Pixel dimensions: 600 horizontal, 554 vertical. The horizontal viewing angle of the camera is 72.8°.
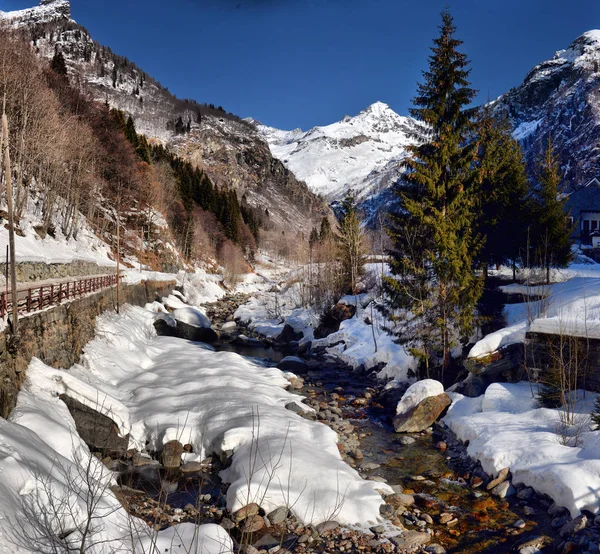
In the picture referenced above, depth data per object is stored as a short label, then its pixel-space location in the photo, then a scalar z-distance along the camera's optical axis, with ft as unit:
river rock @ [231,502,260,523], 28.09
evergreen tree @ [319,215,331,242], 275.96
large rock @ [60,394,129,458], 36.03
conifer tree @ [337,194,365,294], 110.22
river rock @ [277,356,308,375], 72.95
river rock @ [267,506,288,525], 28.19
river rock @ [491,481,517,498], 32.96
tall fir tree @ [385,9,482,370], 56.65
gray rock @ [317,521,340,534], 27.15
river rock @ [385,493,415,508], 31.15
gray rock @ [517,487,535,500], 31.94
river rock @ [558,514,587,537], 27.08
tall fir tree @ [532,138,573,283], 84.48
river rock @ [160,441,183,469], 36.63
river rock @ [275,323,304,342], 106.52
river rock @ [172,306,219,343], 95.14
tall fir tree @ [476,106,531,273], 85.40
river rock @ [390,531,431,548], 26.37
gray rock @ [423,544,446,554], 26.16
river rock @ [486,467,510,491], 34.06
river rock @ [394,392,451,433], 46.88
